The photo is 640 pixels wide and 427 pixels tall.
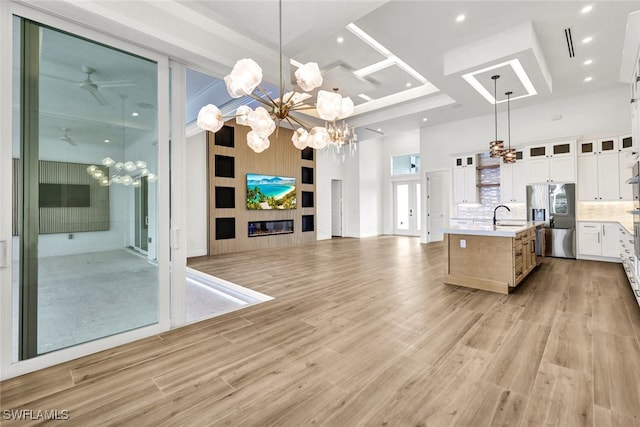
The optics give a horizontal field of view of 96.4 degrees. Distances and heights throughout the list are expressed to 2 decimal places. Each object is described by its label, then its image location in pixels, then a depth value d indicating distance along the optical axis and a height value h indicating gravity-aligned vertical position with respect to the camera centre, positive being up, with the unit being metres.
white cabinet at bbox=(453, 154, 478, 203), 7.70 +0.97
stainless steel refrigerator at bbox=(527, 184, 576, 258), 6.17 +0.00
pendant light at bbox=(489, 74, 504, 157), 4.87 +1.16
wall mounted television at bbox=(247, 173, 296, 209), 8.39 +0.76
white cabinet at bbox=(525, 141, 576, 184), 6.24 +1.18
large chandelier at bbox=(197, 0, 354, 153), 2.31 +1.00
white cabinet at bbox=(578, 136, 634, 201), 5.77 +0.92
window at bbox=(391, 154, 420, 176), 11.41 +2.05
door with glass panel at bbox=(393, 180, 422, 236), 11.29 +0.29
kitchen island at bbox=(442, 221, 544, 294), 3.82 -0.60
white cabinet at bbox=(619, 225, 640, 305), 3.30 -0.64
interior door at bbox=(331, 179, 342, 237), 11.70 +0.31
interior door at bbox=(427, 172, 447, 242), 9.10 +0.37
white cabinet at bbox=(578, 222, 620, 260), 5.72 -0.53
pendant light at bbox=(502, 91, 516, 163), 5.20 +1.09
